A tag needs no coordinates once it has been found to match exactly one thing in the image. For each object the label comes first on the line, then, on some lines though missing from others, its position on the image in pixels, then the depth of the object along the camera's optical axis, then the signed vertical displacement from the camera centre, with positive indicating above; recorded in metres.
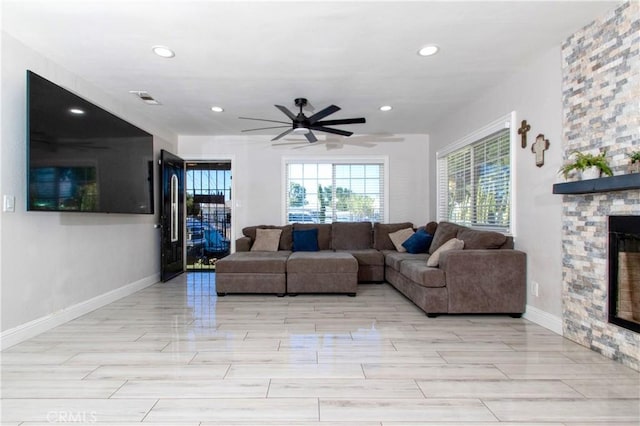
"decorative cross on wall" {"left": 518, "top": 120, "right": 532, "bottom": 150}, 3.25 +0.81
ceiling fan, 3.71 +1.08
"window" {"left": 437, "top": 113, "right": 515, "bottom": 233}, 3.72 +0.44
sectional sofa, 3.25 -0.64
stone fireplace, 2.22 +0.53
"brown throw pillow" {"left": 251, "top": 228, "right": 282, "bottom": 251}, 5.27 -0.45
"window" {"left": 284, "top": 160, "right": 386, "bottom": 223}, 6.04 +0.38
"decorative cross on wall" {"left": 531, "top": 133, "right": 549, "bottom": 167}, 3.00 +0.59
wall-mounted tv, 2.59 +0.56
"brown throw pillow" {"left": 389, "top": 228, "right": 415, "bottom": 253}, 5.28 -0.40
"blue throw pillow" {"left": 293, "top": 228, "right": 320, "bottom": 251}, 5.25 -0.45
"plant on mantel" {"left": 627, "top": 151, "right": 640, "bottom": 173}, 2.09 +0.31
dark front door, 5.04 -0.03
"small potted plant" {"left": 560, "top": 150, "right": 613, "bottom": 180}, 2.36 +0.34
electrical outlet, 3.12 -0.74
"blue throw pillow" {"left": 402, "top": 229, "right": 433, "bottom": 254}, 4.83 -0.47
